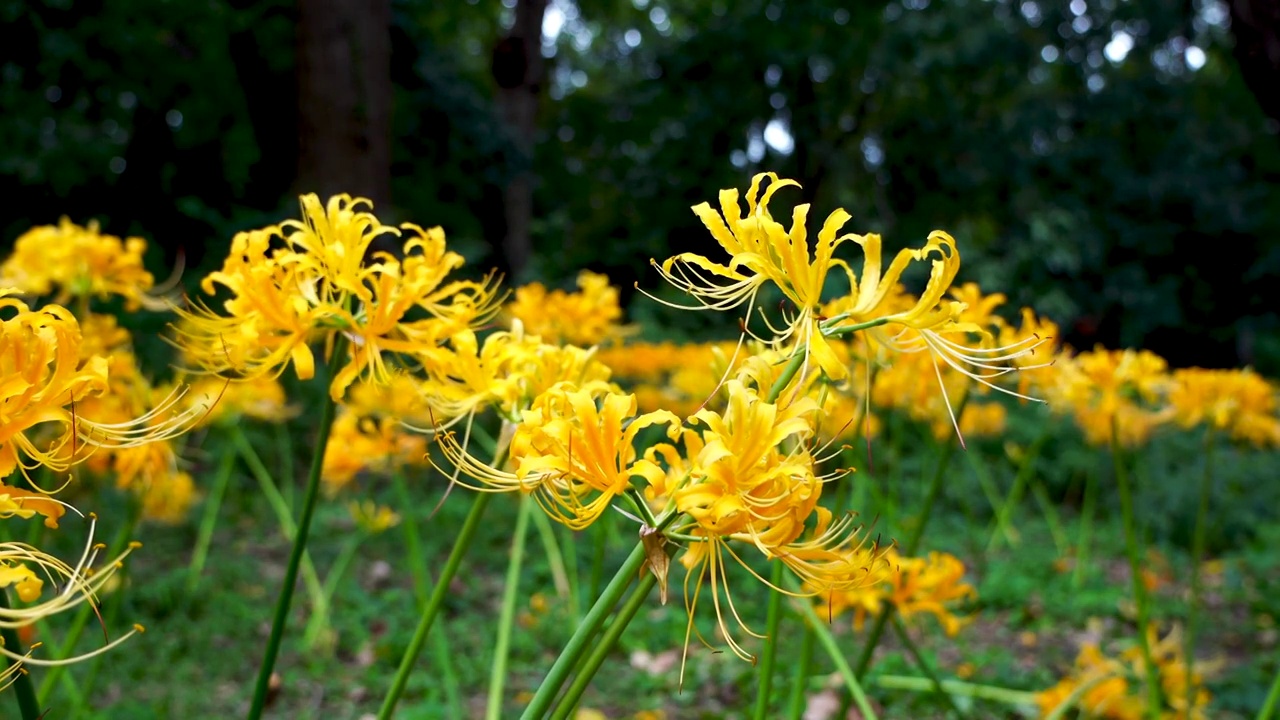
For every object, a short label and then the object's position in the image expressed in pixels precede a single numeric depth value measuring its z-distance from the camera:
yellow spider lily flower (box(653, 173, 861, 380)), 0.69
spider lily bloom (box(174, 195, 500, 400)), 0.90
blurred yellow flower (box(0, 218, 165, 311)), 1.51
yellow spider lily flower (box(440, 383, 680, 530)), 0.65
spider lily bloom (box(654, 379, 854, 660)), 0.61
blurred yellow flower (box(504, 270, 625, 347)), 1.59
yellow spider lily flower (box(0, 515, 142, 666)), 0.56
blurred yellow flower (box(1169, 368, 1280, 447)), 2.02
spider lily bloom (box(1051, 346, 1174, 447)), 1.65
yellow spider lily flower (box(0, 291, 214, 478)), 0.62
